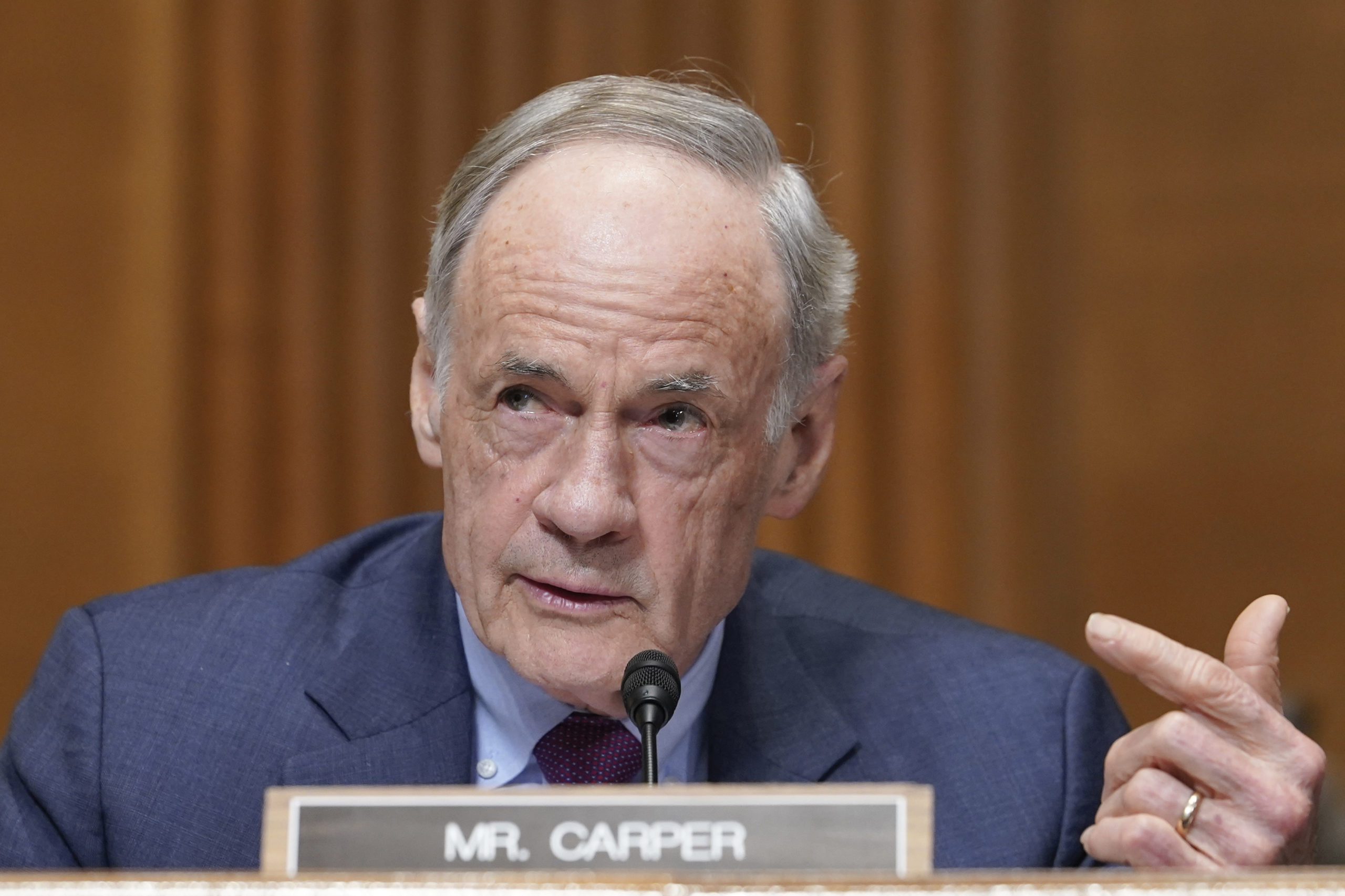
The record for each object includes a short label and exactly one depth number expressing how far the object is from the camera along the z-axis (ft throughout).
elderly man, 8.12
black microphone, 7.77
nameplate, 7.45
